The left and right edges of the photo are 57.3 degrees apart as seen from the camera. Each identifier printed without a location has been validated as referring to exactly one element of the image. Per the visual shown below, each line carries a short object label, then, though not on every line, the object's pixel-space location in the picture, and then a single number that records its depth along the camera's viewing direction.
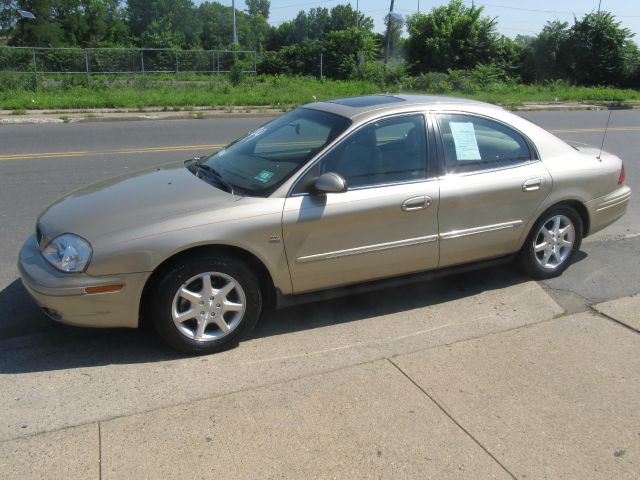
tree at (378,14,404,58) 42.28
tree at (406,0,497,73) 37.84
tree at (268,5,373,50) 85.75
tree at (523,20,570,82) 37.91
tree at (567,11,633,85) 36.22
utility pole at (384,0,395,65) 41.54
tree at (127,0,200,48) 87.44
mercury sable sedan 3.44
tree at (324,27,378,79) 45.09
